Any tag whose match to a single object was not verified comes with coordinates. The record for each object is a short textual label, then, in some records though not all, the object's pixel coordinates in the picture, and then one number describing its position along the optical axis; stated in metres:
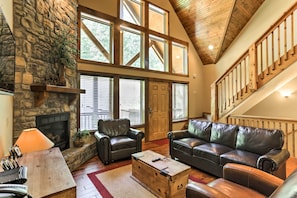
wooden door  5.79
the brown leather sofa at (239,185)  1.56
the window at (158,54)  6.06
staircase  3.53
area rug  2.52
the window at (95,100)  4.46
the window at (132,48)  5.28
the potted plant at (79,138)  3.82
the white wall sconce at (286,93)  5.32
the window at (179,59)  6.78
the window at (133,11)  5.27
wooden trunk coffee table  2.29
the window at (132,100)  5.24
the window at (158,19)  6.04
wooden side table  1.33
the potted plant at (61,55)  3.38
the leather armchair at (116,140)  3.62
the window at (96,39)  4.49
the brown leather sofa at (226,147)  2.51
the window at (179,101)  6.67
